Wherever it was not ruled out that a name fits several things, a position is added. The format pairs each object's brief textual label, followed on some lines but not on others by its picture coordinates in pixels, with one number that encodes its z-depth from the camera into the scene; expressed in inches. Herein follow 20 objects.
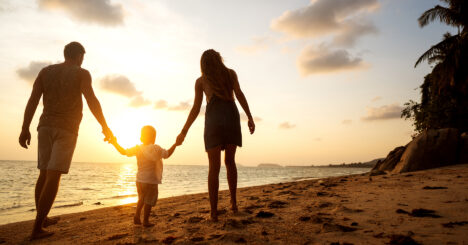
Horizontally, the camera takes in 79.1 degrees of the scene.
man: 145.6
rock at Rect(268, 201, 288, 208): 181.6
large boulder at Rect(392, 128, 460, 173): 453.1
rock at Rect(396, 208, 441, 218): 125.0
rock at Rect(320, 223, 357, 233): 111.4
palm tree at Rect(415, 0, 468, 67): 759.1
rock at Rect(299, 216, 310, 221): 135.3
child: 159.6
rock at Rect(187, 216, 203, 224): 156.1
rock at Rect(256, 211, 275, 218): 149.5
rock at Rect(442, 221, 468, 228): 106.1
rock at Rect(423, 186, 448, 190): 197.4
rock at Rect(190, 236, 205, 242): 113.8
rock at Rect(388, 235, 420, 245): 89.8
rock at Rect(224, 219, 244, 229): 128.0
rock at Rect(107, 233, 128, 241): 132.8
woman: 150.9
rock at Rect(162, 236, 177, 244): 116.3
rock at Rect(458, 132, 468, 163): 454.0
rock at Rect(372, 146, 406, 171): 555.8
